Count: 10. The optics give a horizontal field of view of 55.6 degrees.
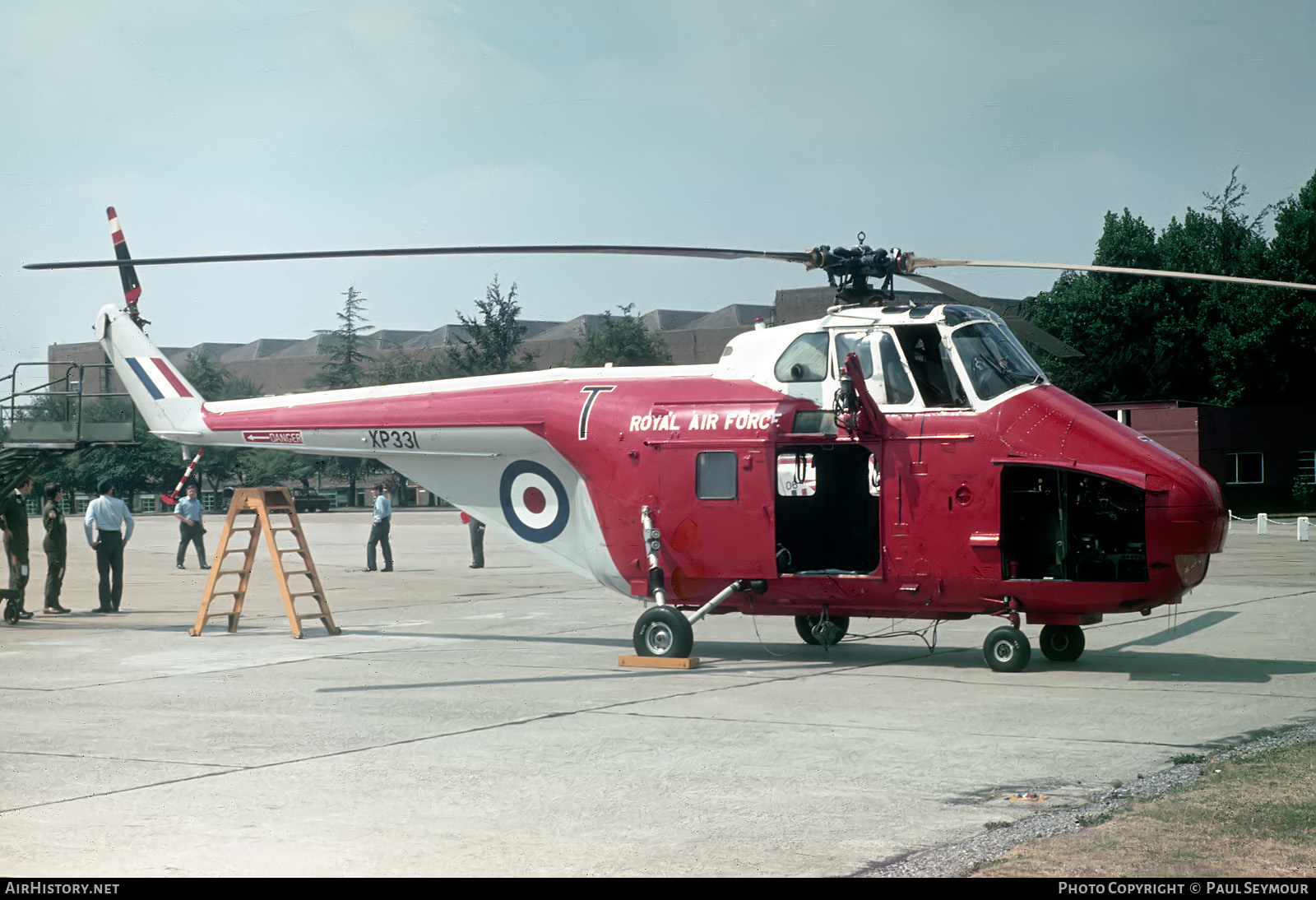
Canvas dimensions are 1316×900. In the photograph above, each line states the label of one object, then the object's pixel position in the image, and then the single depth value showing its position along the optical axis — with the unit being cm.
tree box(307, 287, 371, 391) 8581
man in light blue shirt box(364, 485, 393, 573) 2566
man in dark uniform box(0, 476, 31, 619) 1692
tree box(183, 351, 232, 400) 8418
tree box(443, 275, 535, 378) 7531
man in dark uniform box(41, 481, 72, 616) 1742
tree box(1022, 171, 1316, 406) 5534
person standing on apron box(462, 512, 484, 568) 2652
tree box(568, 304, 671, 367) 7212
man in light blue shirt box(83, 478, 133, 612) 1791
